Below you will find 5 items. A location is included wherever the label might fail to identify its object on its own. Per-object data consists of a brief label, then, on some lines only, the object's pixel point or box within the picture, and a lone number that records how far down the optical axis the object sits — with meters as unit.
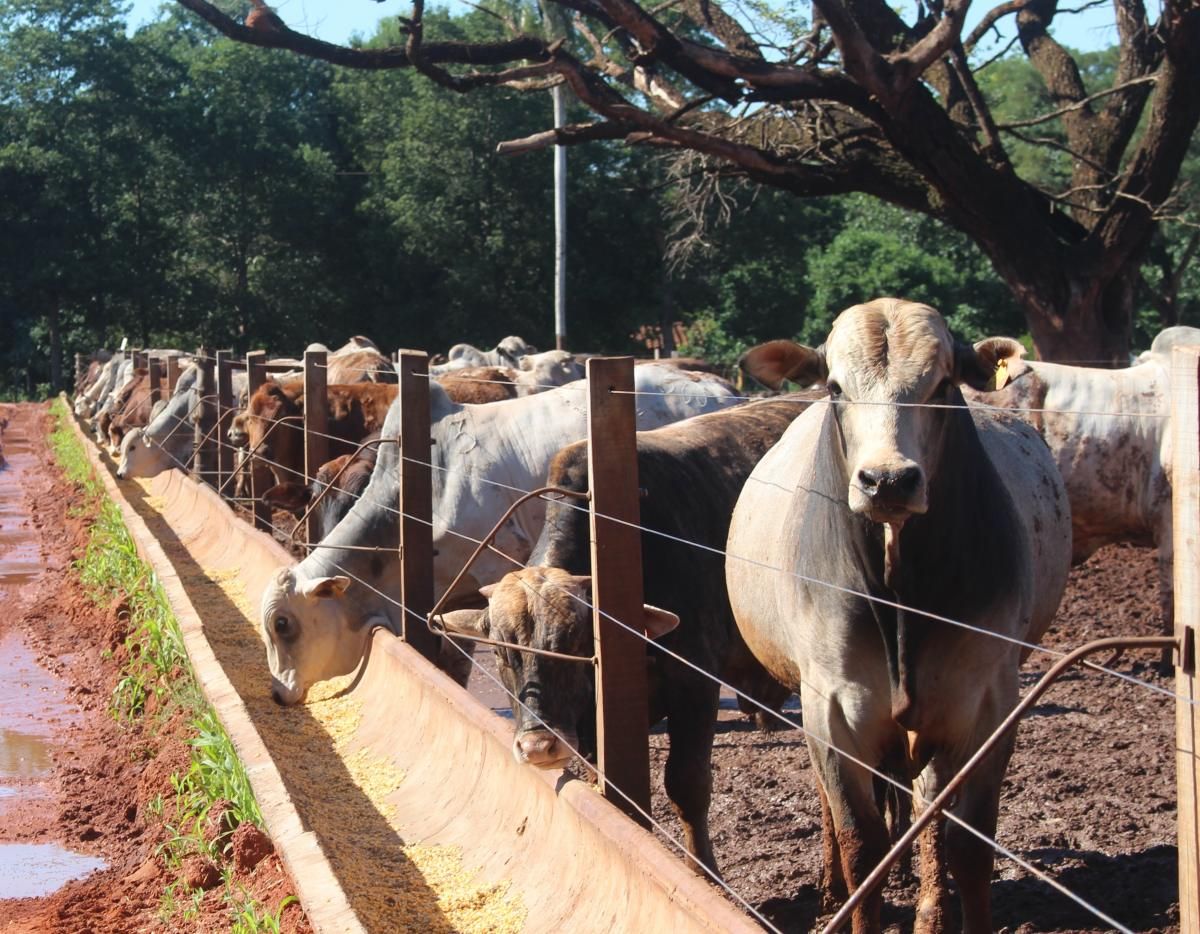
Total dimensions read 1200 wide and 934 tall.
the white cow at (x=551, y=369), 15.81
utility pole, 28.27
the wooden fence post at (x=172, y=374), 20.12
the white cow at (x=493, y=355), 20.88
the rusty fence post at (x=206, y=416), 16.78
